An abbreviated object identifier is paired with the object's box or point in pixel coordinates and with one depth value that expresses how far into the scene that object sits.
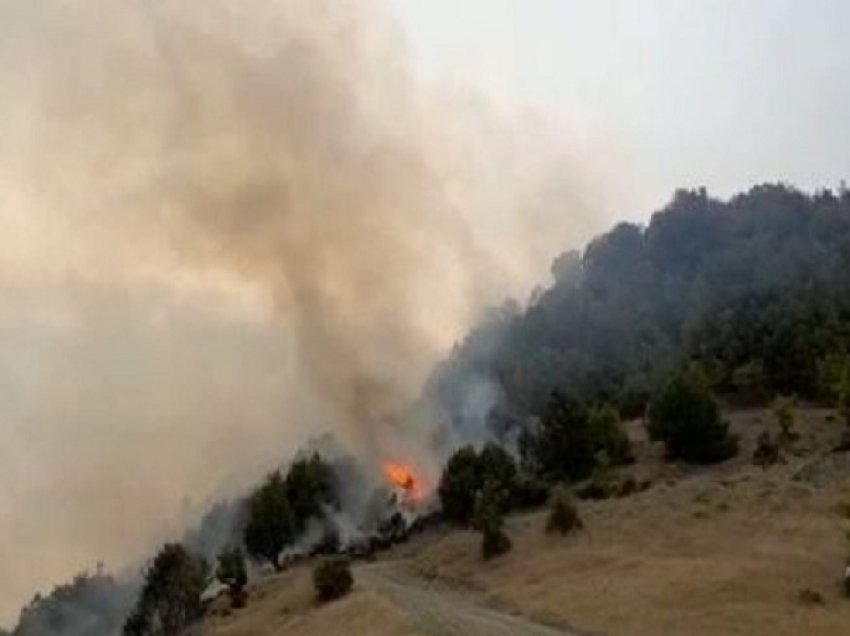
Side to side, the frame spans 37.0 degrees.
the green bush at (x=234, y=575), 59.51
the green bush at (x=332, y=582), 48.22
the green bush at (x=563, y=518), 51.34
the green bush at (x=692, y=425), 62.91
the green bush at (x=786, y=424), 62.68
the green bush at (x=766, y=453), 58.47
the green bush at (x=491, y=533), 51.50
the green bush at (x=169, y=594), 63.81
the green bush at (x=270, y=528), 70.50
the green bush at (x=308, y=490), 75.50
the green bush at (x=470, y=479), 65.71
